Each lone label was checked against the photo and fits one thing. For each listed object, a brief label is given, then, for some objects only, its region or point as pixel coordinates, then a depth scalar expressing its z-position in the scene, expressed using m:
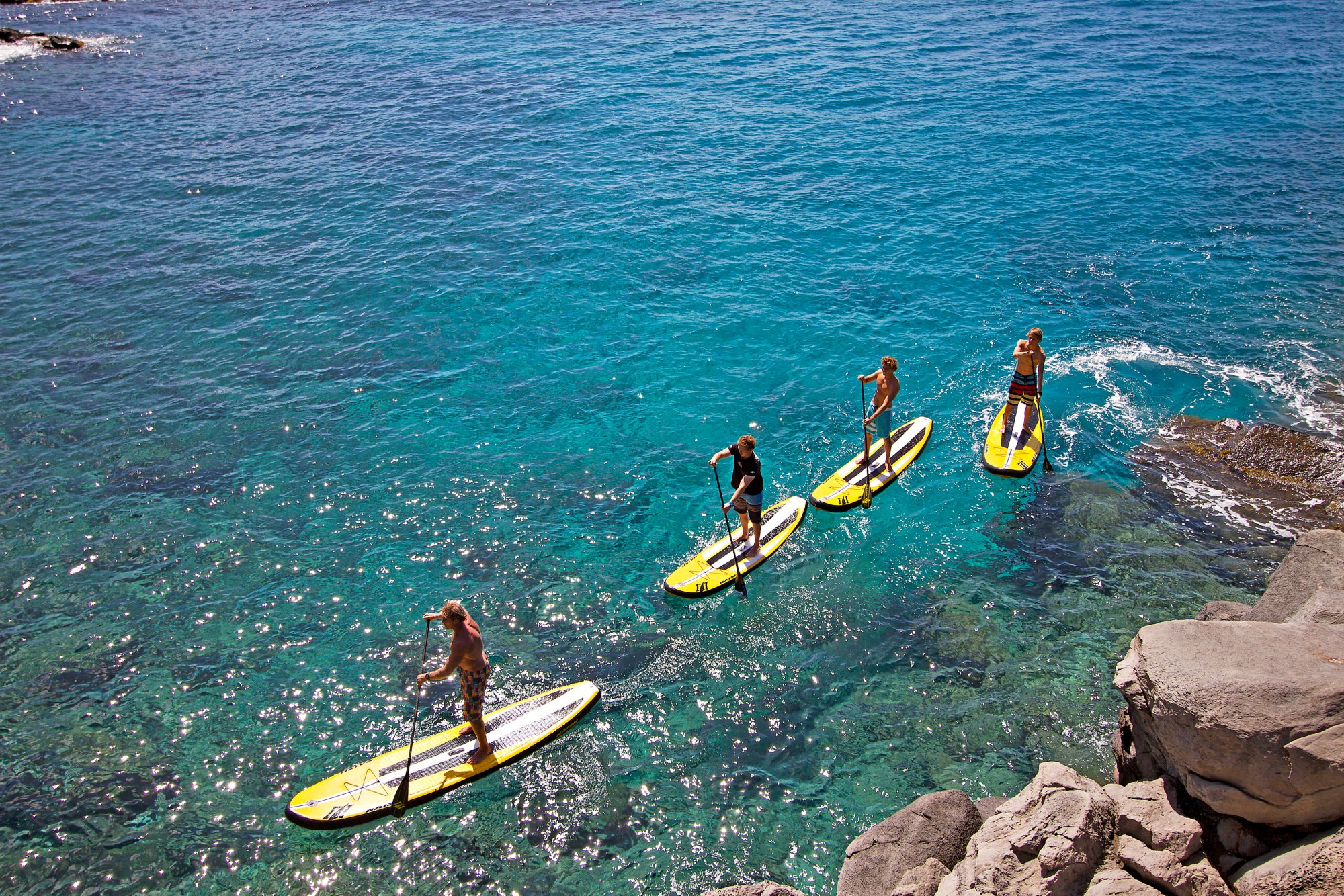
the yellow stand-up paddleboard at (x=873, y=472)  17.56
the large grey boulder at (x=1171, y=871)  8.38
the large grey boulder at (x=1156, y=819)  8.70
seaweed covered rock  16.98
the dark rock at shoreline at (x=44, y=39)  47.66
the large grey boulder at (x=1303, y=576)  10.74
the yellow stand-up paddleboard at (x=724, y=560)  15.33
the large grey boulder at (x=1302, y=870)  8.03
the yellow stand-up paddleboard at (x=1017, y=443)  18.08
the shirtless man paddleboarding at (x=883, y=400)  17.33
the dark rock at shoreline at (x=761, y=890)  9.44
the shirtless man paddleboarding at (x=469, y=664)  11.42
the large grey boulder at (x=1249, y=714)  8.41
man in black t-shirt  14.91
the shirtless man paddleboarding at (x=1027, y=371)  18.09
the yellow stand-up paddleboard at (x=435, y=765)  11.42
